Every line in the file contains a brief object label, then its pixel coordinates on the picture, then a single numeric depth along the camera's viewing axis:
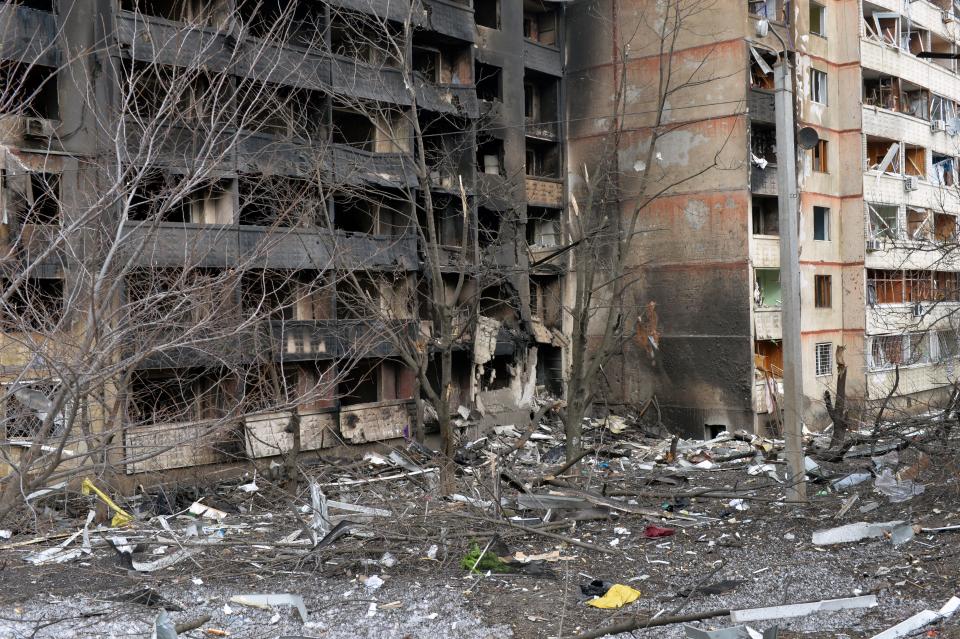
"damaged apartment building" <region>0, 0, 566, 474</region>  16.88
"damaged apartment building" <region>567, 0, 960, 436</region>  28.14
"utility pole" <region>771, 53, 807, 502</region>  13.02
